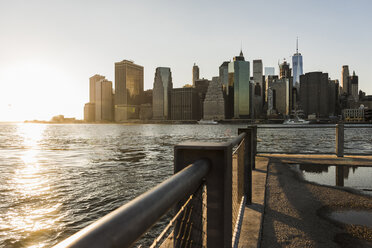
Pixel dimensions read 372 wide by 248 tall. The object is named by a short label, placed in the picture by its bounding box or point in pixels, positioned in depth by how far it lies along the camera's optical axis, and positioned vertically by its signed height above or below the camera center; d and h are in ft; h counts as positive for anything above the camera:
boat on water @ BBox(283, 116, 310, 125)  552.90 -0.77
